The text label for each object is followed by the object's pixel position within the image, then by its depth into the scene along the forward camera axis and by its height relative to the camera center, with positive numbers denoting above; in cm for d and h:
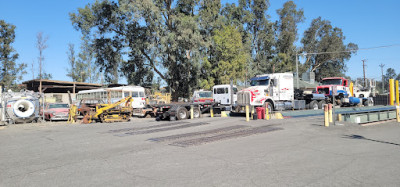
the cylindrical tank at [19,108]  2022 -27
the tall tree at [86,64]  6725 +941
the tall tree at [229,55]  3581 +595
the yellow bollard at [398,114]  1703 -88
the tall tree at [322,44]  5662 +1156
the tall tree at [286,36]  5184 +1214
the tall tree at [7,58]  4553 +771
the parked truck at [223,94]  2670 +74
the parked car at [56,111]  2209 -59
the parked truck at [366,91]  2994 +96
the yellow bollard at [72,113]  2080 -73
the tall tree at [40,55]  4958 +877
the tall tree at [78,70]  6600 +792
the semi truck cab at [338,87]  2572 +124
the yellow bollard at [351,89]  2697 +107
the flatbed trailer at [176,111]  1961 -60
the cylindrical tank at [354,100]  2622 +0
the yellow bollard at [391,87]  1638 +76
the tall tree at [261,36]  5241 +1227
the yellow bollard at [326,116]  1380 -76
